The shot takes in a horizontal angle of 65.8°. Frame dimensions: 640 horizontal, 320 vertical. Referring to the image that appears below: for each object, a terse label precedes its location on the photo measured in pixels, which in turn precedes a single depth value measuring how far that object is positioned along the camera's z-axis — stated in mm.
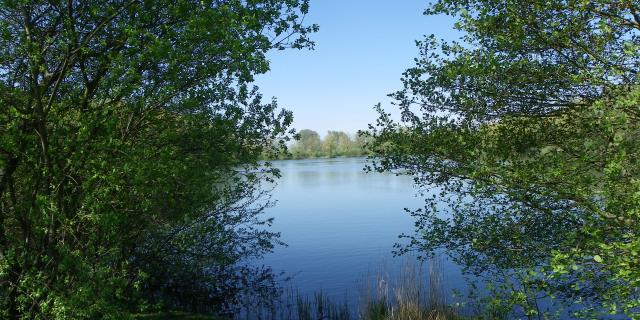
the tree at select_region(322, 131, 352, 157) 146625
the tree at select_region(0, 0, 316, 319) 7320
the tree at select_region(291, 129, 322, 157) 147375
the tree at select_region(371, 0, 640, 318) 7164
